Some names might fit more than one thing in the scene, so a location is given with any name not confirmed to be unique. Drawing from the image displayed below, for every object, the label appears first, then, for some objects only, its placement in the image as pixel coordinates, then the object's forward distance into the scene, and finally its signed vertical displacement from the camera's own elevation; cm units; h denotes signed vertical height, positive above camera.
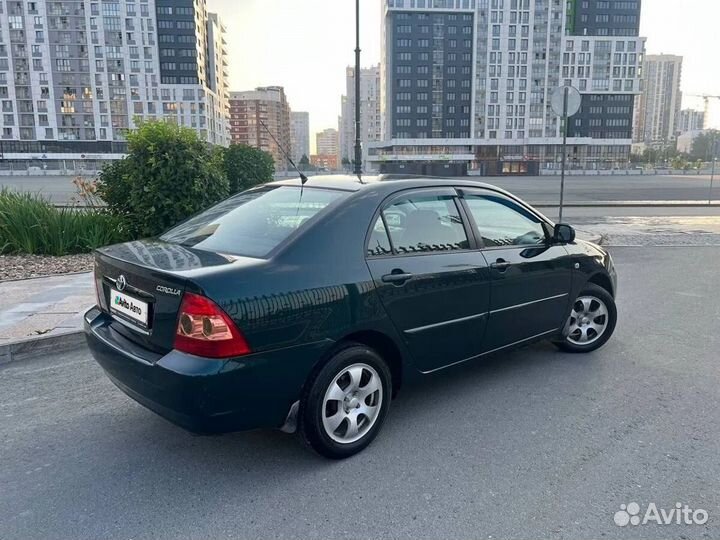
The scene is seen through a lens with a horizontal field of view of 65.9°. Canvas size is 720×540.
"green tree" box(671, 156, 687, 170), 9488 -58
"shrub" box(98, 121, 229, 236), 884 -24
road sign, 1074 +120
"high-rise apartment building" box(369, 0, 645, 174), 11294 +1657
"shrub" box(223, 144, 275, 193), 1409 -9
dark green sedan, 280 -80
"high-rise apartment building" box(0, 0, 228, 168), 10731 +1777
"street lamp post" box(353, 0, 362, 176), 1553 +221
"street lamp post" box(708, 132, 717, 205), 2379 +41
